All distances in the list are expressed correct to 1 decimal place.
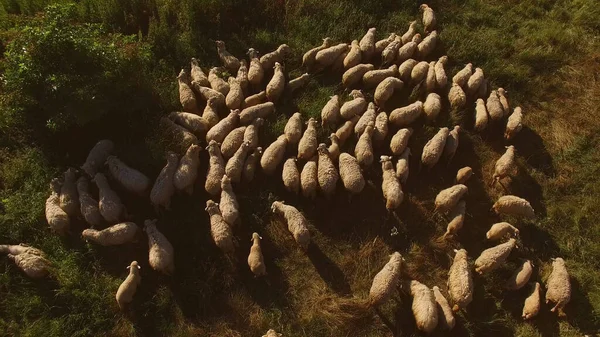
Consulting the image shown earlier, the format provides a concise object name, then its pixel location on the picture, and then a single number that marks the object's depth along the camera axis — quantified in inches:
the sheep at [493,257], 327.6
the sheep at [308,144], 382.3
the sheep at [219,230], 332.2
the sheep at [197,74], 431.8
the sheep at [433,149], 382.9
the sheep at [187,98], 412.5
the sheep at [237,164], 366.9
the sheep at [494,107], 420.2
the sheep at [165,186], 350.3
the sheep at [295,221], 337.7
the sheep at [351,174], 359.6
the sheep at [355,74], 441.1
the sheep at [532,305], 313.3
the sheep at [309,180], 360.2
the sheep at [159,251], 321.7
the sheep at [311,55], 455.5
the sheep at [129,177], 360.2
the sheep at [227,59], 447.8
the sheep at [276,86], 424.8
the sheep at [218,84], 423.2
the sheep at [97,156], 373.1
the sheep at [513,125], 410.0
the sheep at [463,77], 444.1
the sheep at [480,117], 414.3
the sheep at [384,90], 423.8
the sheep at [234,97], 410.6
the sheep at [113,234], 331.9
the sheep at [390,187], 353.7
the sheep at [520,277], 324.8
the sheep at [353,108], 412.5
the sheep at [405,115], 409.7
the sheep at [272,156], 376.5
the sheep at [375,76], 438.3
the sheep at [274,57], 451.2
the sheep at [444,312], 301.1
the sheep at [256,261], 326.0
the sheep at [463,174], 376.8
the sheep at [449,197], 356.5
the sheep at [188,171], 359.6
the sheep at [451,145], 393.7
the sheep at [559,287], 315.0
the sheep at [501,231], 343.0
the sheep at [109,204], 340.8
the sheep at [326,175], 358.9
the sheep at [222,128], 389.1
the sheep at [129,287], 312.3
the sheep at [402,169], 373.4
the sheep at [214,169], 360.8
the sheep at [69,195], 348.2
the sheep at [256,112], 405.1
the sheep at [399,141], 387.9
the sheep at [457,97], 428.1
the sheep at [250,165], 373.1
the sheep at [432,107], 416.5
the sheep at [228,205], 341.7
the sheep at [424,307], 295.9
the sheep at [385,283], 309.7
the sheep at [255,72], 433.7
